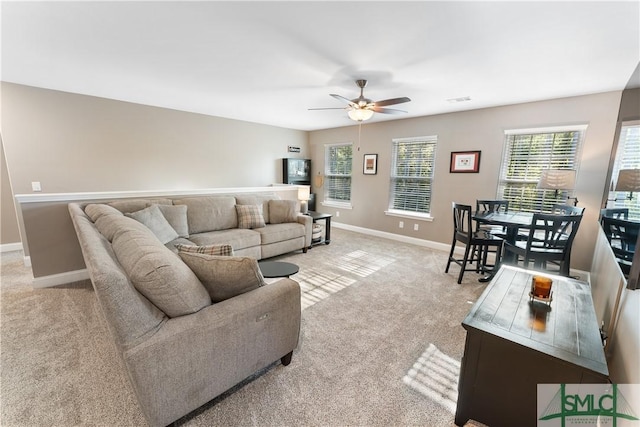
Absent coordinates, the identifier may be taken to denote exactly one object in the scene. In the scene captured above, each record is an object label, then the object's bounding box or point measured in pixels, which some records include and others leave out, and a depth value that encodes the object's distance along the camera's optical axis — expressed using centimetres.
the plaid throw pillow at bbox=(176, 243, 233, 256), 162
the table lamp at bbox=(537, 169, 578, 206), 302
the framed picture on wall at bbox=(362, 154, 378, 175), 545
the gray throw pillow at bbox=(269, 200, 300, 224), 423
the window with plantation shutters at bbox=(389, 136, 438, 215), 478
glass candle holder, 150
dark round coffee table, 230
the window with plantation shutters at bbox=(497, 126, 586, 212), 341
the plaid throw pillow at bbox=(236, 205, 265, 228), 385
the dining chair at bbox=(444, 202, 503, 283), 314
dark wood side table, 456
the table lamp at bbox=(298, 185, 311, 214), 507
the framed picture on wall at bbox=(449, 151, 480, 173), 414
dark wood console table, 113
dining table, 282
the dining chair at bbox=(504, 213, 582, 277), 253
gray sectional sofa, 110
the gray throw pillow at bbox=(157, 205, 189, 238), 320
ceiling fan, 292
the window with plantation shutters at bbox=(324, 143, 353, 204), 609
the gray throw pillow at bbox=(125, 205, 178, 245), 282
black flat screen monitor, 628
